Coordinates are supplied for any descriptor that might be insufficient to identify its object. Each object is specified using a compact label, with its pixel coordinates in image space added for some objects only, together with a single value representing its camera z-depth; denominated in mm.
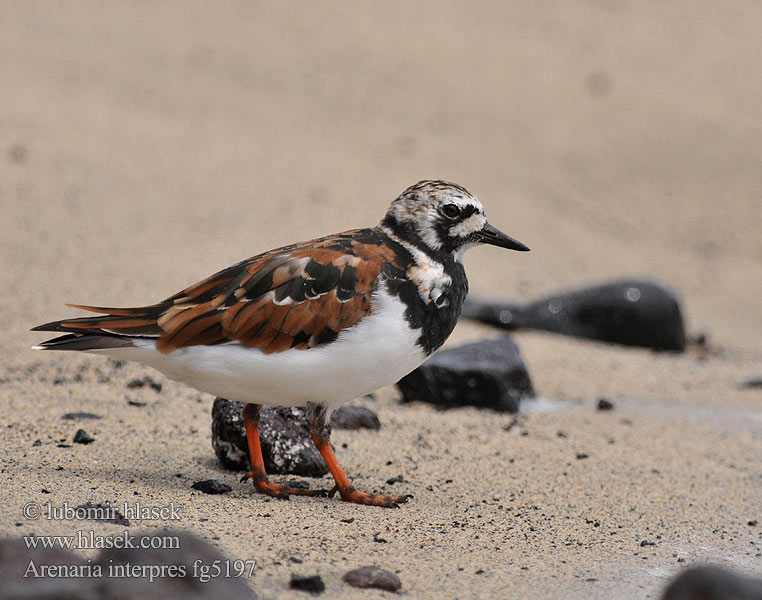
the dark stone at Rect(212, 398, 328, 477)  9406
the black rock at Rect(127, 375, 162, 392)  11703
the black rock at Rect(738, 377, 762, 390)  14141
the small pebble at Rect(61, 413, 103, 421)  10297
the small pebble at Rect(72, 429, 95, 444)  9625
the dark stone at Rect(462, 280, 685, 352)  15805
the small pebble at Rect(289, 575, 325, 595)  6512
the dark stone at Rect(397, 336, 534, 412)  12109
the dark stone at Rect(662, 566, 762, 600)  5777
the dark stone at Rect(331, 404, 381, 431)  10922
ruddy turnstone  8250
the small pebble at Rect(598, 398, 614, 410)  12711
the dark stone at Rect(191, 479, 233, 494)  8609
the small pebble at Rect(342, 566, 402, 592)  6703
